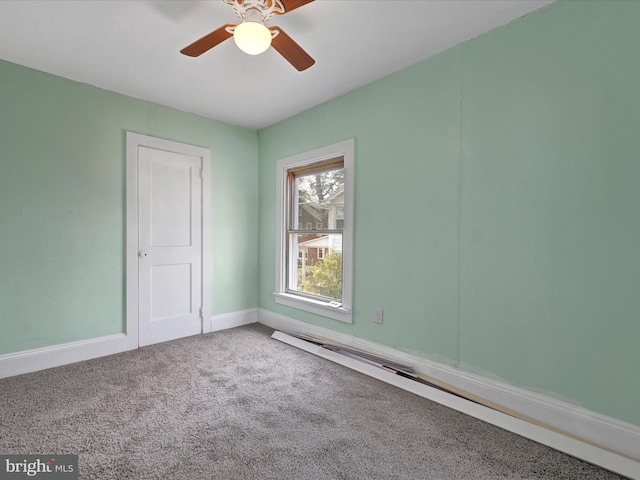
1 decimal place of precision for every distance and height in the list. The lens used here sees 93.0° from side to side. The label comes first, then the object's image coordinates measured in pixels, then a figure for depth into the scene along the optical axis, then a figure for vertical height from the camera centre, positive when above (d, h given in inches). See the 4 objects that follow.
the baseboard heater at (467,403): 58.6 -42.2
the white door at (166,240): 116.5 -2.1
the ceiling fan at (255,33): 59.6 +43.2
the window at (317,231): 112.8 +2.1
